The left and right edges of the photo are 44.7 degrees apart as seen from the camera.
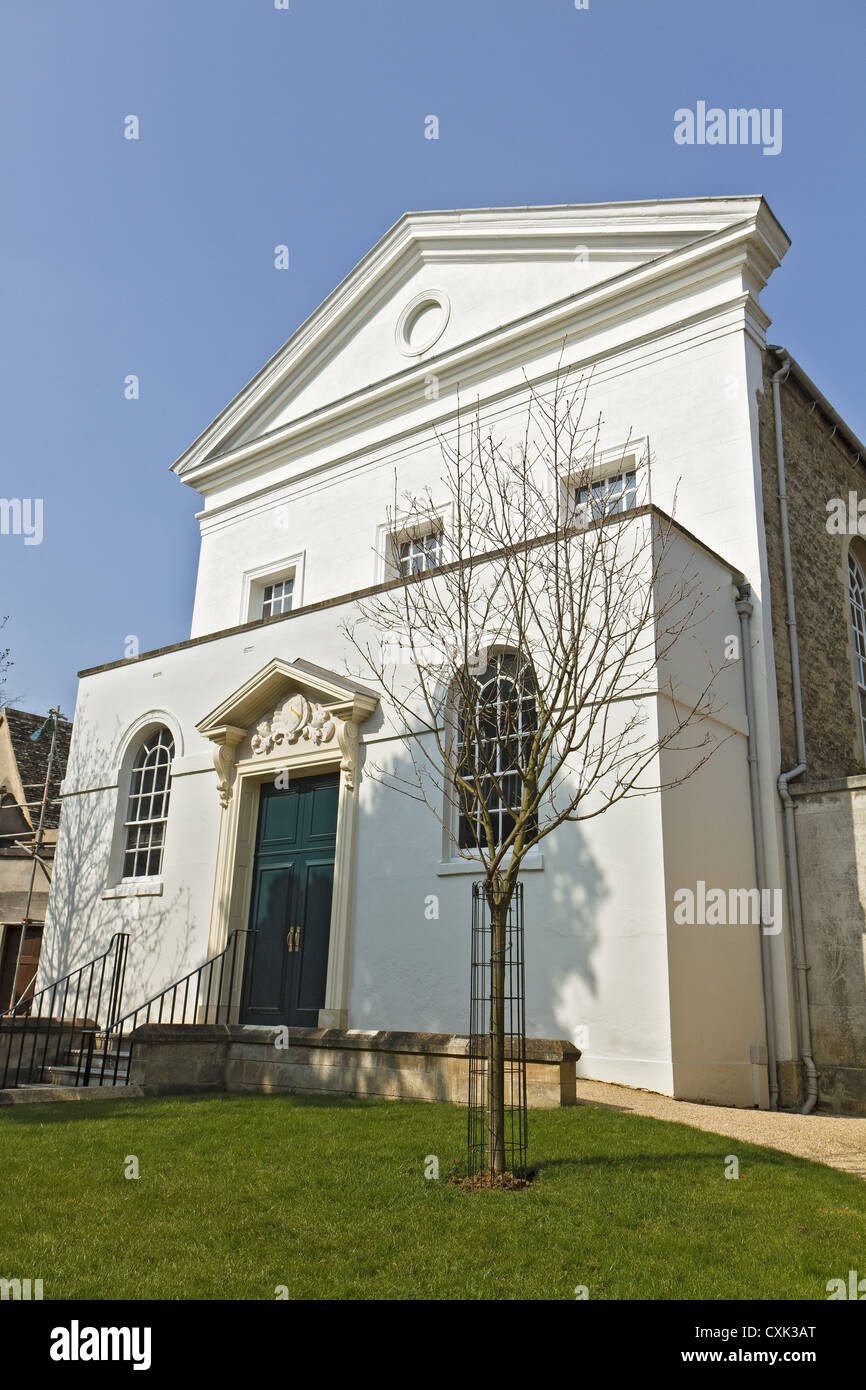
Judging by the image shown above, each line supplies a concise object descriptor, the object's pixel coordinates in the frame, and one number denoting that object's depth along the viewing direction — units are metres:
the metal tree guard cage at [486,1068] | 6.67
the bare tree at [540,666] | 6.79
